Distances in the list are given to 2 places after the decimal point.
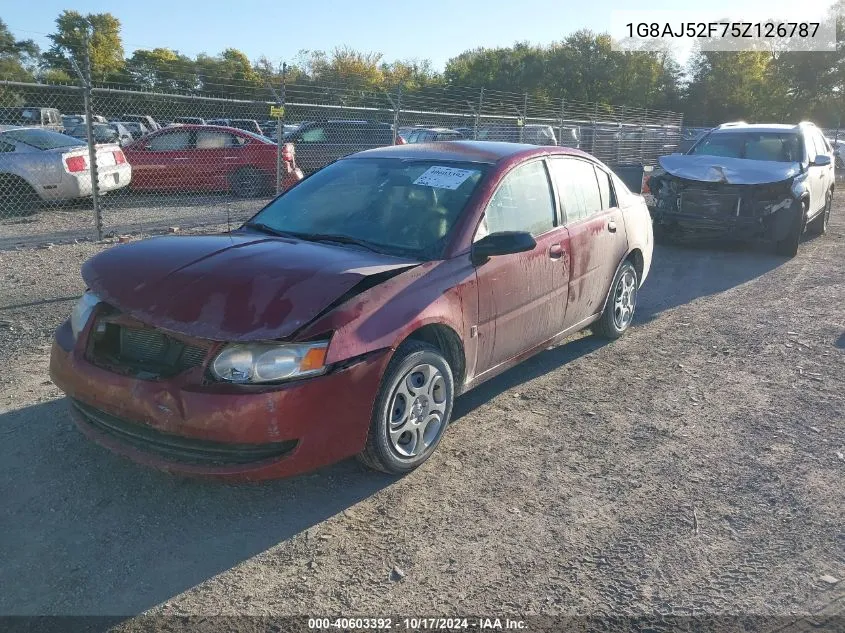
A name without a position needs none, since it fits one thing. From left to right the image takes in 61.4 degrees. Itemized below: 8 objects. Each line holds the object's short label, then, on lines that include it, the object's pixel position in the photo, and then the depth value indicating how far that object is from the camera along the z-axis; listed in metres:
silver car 11.45
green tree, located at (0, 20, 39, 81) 26.35
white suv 9.38
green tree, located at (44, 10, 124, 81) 46.50
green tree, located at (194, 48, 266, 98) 14.89
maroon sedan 3.11
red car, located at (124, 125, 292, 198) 13.77
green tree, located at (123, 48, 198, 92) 14.26
